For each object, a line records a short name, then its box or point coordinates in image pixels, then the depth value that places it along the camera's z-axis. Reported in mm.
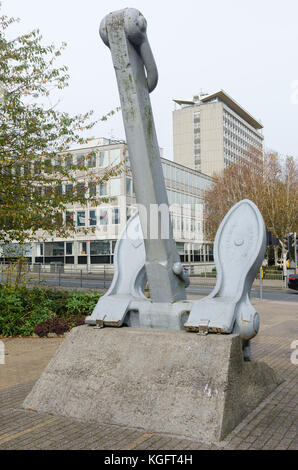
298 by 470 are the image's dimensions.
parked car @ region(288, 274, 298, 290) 20844
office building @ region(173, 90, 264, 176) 72375
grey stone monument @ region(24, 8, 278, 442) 4062
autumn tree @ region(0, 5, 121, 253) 10102
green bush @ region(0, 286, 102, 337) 9711
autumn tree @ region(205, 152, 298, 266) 28672
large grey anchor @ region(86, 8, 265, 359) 4652
